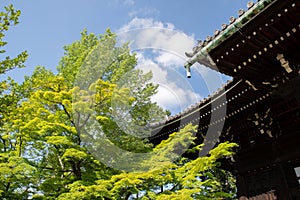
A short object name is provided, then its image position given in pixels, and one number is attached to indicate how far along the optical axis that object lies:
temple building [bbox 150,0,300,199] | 4.08
